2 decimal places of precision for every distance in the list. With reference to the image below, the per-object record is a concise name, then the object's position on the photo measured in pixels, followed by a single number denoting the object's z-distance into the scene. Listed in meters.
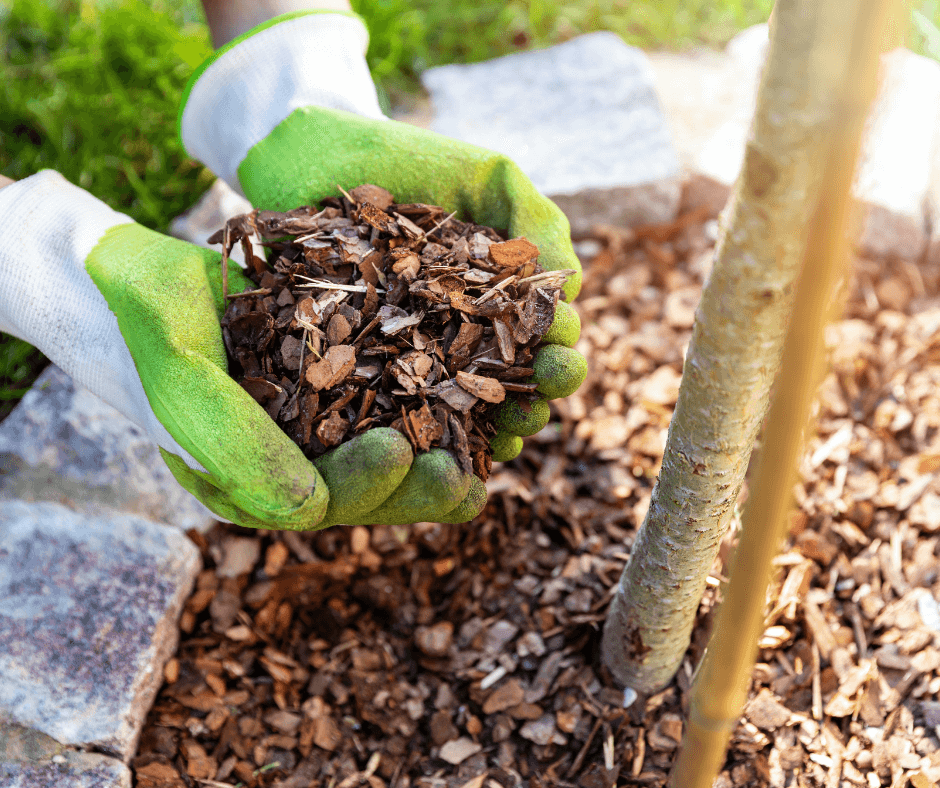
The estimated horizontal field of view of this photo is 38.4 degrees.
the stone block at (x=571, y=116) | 0.80
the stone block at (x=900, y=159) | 0.77
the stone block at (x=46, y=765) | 0.57
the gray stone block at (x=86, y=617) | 0.59
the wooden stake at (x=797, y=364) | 0.37
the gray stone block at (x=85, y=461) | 0.64
